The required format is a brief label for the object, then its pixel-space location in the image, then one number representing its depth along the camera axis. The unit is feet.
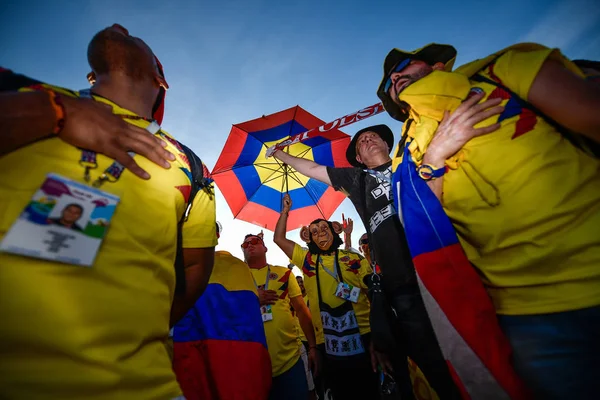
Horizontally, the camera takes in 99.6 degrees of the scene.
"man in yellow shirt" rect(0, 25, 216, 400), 1.94
